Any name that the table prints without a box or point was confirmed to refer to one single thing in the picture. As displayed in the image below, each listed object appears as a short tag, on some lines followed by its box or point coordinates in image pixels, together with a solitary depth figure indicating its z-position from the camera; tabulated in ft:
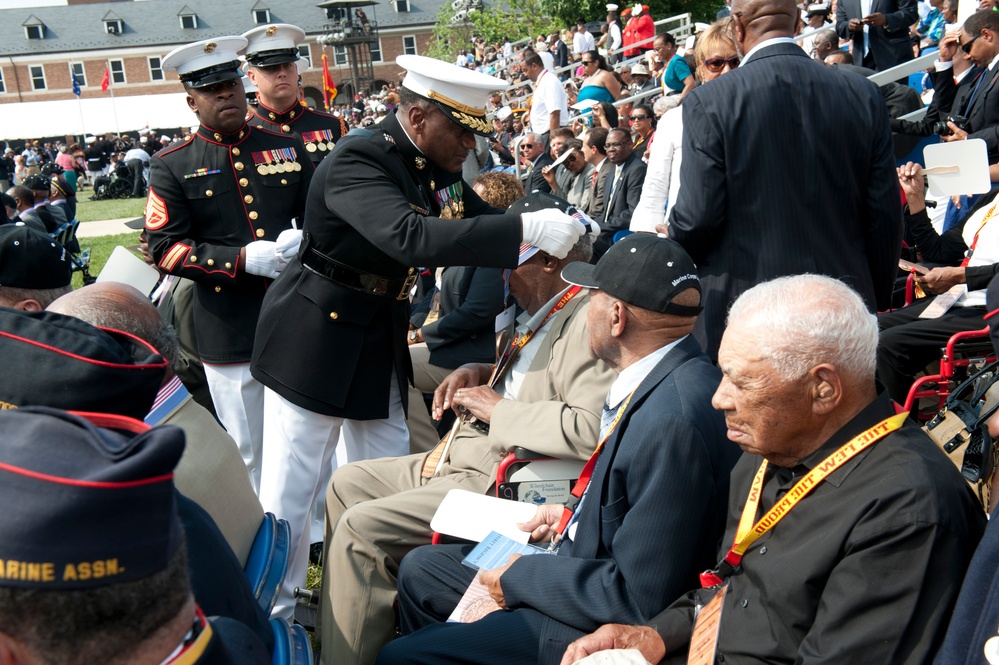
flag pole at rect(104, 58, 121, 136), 180.34
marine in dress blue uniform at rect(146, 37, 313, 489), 14.70
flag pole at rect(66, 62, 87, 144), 180.85
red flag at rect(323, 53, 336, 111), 46.21
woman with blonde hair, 17.40
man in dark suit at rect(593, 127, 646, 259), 26.22
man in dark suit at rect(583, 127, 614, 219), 29.66
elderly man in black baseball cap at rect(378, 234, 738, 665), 8.08
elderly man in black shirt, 6.37
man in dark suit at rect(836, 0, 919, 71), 30.07
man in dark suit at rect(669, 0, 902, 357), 10.52
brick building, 222.28
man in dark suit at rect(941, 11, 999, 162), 20.98
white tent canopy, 180.86
